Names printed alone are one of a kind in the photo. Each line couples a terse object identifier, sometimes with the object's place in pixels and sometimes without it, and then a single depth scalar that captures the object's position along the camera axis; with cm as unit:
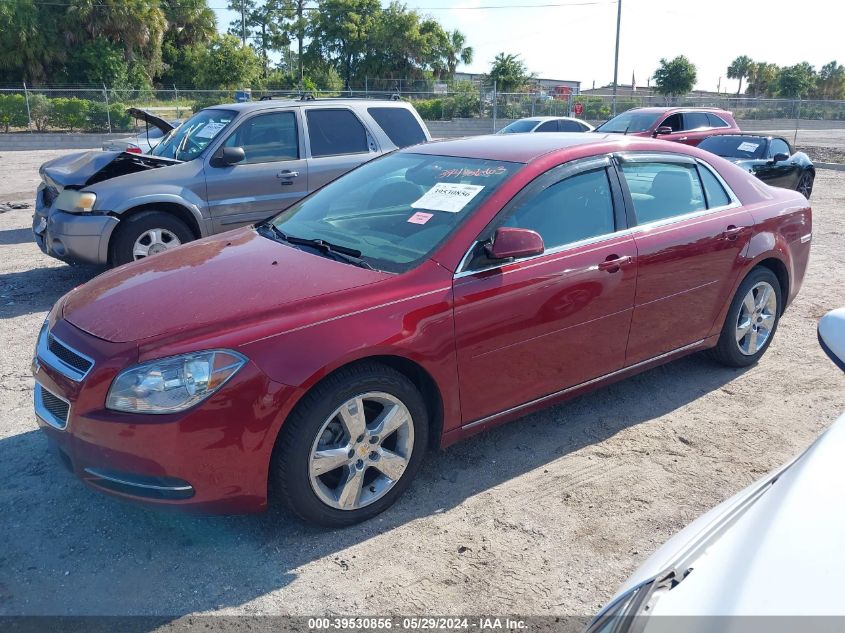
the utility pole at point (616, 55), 3714
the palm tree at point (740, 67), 7950
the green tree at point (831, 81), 6788
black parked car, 1142
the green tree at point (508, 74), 4500
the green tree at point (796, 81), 5491
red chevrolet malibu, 282
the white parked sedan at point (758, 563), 150
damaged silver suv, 668
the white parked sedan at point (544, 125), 1656
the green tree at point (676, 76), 4734
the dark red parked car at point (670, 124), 1449
